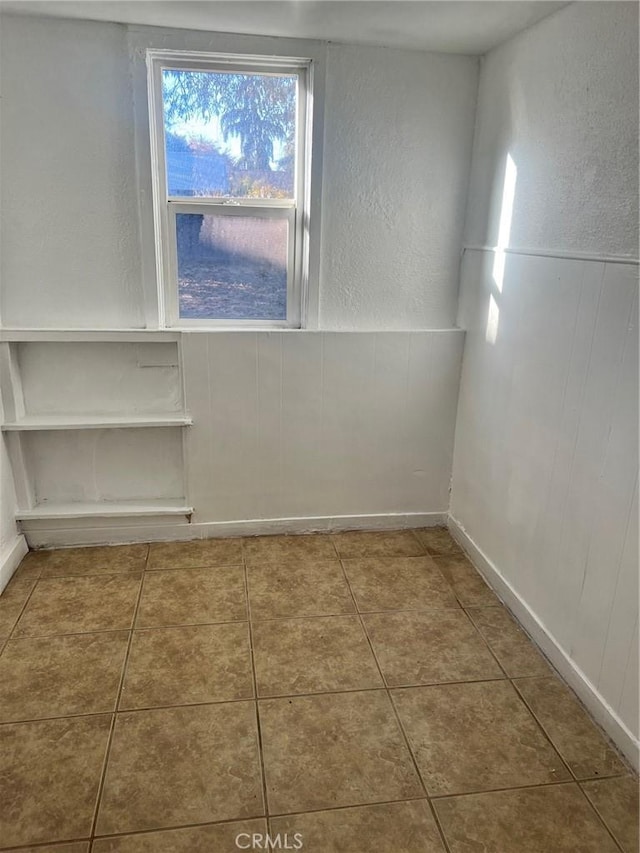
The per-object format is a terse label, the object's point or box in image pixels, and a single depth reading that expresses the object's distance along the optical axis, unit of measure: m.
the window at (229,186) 2.33
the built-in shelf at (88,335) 2.36
